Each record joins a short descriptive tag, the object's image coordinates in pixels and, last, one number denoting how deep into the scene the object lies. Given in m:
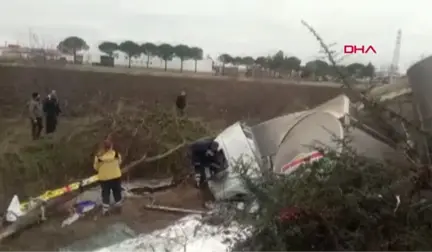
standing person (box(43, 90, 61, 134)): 10.52
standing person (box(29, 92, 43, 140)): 10.52
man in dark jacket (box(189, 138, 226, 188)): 6.95
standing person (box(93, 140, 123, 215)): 7.16
